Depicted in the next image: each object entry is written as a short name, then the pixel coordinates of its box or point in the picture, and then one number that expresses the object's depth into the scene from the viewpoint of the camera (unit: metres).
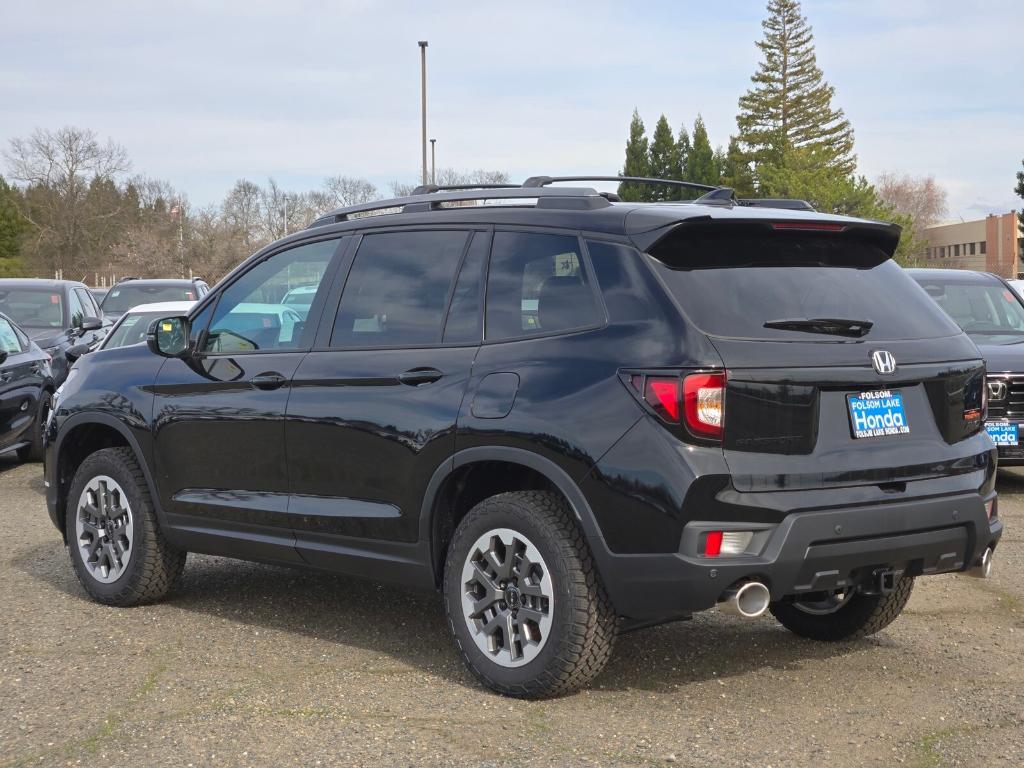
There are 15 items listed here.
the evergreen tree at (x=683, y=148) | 112.62
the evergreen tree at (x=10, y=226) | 91.75
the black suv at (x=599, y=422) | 4.41
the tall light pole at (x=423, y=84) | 45.72
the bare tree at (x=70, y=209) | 76.75
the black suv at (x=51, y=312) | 15.46
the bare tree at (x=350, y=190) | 84.00
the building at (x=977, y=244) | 107.19
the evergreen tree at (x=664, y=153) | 113.62
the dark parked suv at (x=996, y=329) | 9.88
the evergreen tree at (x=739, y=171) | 89.38
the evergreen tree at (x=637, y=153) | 114.56
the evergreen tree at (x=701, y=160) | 104.88
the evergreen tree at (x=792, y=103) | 85.00
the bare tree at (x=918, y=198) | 126.00
